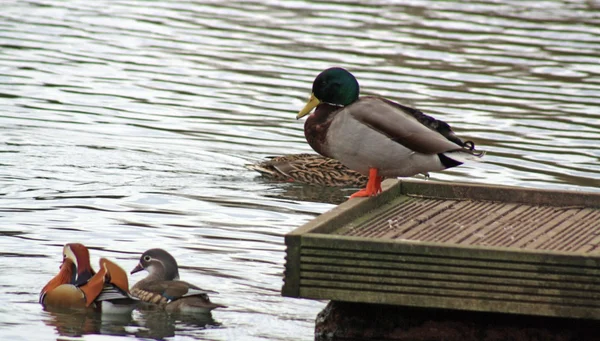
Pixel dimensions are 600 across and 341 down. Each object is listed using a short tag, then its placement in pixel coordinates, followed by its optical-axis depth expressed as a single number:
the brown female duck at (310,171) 24.98
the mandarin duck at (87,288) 15.73
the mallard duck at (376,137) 16.44
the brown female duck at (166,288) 15.75
